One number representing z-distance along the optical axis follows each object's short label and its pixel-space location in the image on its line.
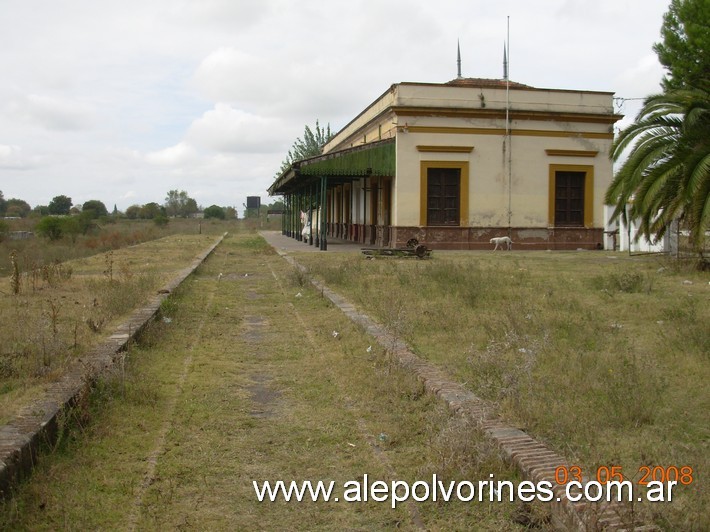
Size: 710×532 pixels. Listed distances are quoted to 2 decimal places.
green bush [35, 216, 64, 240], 39.12
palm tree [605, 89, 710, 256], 13.25
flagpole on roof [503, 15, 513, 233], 27.23
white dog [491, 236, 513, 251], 25.89
